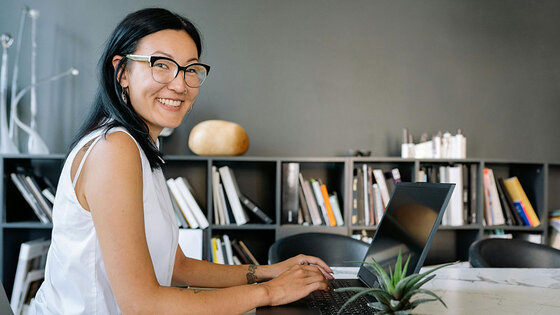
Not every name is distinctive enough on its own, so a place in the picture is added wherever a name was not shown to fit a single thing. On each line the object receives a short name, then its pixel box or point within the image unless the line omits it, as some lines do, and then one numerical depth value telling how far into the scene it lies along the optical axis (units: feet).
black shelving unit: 9.33
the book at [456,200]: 9.80
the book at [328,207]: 9.64
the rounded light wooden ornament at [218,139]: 9.36
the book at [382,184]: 9.80
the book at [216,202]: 9.45
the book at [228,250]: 9.51
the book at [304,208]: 9.63
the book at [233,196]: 9.45
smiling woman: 3.23
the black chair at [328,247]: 7.12
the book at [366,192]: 9.62
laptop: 3.62
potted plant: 2.76
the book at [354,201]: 9.50
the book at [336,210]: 9.68
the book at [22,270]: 9.02
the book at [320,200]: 9.66
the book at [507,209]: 10.13
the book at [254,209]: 9.57
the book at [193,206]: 9.38
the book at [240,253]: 9.71
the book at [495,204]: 10.05
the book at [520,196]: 10.13
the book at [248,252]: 9.76
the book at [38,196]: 9.35
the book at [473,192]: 9.90
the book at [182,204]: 9.35
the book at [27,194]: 9.29
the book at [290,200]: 9.45
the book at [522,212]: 10.13
